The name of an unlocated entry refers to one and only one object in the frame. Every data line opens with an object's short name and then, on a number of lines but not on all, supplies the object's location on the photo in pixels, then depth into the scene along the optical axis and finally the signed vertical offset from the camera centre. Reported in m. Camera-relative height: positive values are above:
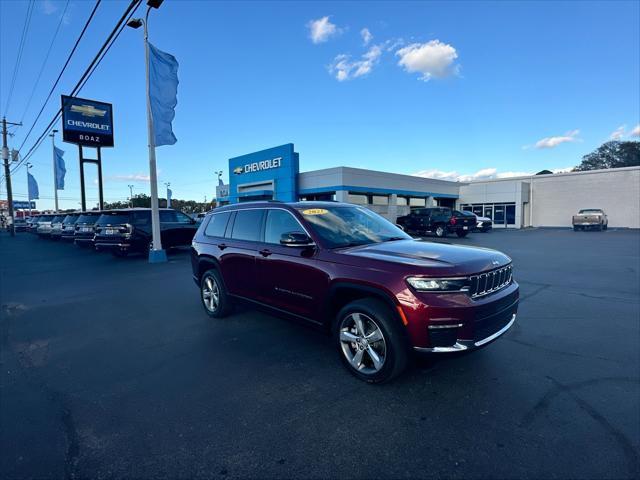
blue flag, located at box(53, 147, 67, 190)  30.44 +4.78
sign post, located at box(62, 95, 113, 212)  22.22 +6.43
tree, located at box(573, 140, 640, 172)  63.00 +11.36
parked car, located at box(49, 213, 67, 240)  21.65 -0.45
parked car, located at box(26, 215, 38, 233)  29.21 -0.41
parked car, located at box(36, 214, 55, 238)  23.65 -0.47
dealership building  28.64 +2.42
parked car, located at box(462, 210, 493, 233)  25.85 -0.64
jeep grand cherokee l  2.97 -0.66
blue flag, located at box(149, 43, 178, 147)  11.56 +4.36
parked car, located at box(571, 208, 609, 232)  27.91 -0.43
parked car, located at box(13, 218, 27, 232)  44.88 -0.87
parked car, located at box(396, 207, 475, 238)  20.77 -0.37
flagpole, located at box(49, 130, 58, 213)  30.44 +4.45
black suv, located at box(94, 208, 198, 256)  12.48 -0.45
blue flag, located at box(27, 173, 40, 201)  38.25 +3.55
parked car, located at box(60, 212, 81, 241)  18.03 -0.37
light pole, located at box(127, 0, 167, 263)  11.75 +1.22
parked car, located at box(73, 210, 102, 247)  14.62 -0.43
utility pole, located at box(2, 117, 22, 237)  34.12 +5.08
